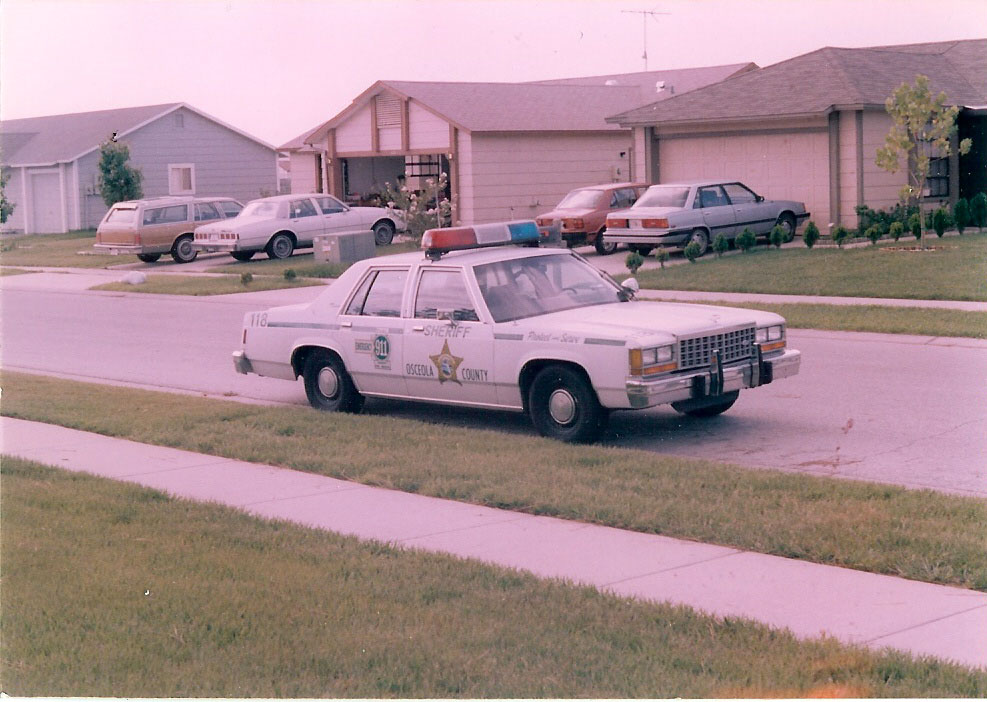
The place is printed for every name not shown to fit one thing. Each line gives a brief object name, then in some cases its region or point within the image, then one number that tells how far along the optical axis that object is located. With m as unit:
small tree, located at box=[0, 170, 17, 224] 46.95
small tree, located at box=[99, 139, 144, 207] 44.62
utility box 29.97
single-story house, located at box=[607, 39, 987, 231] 28.17
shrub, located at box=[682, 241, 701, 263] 24.28
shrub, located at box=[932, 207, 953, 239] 24.00
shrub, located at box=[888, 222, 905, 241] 24.08
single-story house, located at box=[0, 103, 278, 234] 51.47
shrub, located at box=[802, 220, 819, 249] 24.20
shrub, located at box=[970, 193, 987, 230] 27.11
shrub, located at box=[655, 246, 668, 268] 24.44
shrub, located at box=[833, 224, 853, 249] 23.84
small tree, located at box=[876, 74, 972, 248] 23.94
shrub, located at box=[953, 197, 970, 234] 26.16
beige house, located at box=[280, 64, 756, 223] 36.41
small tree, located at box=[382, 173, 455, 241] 33.69
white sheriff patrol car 9.66
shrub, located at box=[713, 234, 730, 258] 25.17
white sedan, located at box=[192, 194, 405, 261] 32.72
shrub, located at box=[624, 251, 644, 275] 23.11
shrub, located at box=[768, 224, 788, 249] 25.44
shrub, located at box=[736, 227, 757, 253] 25.14
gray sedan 26.28
